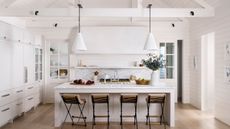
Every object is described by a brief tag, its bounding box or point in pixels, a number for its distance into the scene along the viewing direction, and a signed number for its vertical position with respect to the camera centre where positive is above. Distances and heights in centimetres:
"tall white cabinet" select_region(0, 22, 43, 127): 379 -23
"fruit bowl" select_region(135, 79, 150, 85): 408 -44
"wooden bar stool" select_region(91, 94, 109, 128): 361 -73
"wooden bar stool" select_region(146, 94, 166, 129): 359 -75
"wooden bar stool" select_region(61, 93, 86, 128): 355 -74
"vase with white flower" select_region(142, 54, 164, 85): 394 -6
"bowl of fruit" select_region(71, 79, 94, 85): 407 -44
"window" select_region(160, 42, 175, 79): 613 +23
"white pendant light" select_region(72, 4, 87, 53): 366 +42
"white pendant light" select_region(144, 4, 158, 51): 375 +43
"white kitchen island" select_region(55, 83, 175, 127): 375 -79
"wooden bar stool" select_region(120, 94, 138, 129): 361 -73
